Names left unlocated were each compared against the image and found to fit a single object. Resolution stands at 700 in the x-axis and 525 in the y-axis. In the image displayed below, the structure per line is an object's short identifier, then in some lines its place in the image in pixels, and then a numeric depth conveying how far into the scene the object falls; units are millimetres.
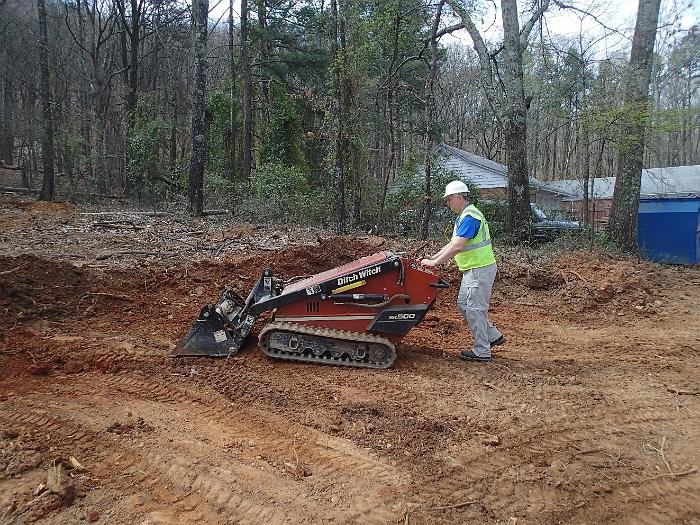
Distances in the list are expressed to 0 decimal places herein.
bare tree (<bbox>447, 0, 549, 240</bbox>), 13070
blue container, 14023
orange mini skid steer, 5285
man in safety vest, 5488
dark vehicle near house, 13734
